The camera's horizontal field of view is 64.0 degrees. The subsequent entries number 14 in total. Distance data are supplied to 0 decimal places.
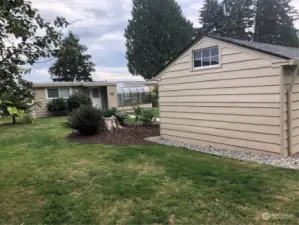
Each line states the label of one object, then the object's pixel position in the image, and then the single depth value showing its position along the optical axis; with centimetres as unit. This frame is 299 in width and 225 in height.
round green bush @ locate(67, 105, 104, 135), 866
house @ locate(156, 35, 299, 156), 513
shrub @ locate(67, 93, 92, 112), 1677
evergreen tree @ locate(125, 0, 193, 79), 3094
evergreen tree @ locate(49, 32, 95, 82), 3148
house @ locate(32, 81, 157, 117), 1706
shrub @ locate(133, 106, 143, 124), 1017
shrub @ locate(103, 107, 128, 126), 1097
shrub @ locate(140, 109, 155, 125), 1071
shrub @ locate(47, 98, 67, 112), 1677
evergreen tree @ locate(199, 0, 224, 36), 3338
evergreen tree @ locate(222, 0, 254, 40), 3256
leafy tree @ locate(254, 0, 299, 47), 3110
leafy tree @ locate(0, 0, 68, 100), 215
